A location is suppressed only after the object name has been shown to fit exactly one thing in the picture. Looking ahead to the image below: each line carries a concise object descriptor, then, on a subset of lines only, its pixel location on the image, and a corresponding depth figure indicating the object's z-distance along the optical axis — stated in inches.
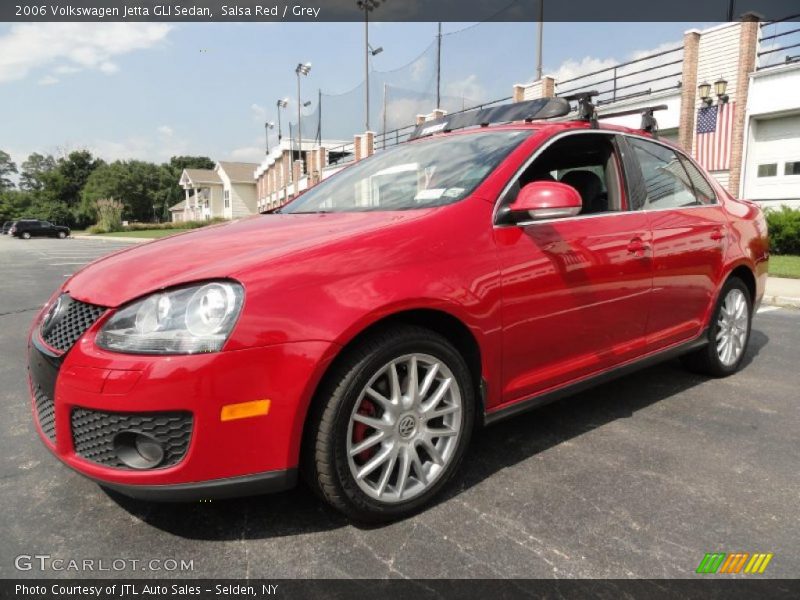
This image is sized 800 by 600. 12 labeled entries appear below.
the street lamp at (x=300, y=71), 1632.6
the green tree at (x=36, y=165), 5013.5
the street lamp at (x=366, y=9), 1193.4
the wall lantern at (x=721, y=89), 603.5
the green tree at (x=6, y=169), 5162.4
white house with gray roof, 2470.5
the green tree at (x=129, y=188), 2979.8
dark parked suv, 1852.9
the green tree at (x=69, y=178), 3238.2
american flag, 618.8
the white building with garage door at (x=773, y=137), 564.1
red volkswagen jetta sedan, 73.0
